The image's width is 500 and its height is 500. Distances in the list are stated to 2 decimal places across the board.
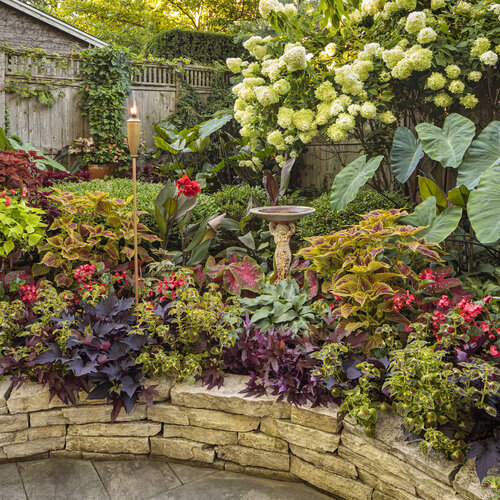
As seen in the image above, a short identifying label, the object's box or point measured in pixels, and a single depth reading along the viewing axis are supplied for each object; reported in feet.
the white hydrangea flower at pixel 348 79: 11.27
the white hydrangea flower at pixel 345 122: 11.39
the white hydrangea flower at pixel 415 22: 10.80
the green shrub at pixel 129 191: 10.93
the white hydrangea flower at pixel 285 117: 12.33
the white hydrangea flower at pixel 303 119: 12.14
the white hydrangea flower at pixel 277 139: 13.07
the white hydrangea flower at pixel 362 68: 11.35
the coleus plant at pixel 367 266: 7.24
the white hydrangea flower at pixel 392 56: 10.98
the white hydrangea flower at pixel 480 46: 10.58
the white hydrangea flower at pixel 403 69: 10.80
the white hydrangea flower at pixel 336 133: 11.57
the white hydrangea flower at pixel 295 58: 11.34
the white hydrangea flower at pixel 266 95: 12.32
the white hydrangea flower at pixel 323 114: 11.81
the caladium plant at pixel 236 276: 9.05
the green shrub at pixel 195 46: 27.84
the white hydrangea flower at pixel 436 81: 11.03
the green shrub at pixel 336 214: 11.35
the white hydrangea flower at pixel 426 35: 10.67
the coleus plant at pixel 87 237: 8.99
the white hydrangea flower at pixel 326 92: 11.89
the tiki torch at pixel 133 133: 7.45
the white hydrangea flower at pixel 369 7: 12.35
